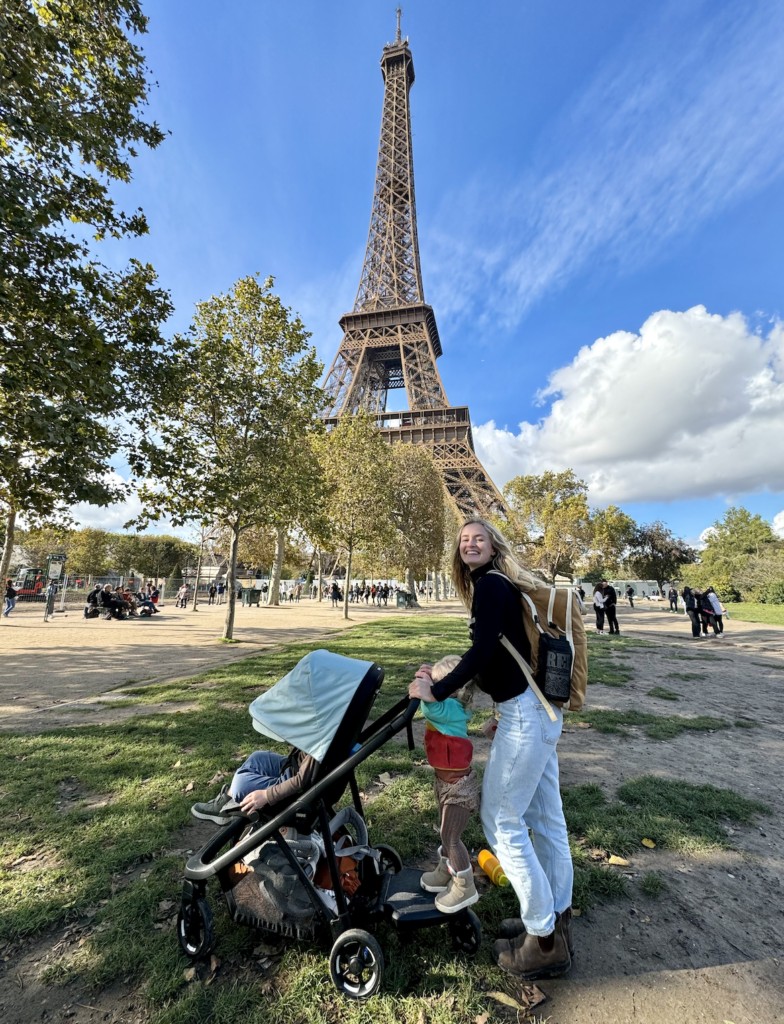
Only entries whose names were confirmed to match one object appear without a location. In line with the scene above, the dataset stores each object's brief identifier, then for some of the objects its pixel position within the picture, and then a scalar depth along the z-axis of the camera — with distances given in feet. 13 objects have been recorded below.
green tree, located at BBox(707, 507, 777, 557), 152.35
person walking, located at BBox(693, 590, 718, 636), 51.83
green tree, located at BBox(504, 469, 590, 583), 120.98
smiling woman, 6.48
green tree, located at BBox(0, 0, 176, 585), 20.22
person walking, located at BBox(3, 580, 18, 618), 66.33
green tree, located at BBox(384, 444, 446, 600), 111.24
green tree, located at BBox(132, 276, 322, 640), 35.94
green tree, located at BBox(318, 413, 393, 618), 73.26
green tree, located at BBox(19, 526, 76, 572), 141.55
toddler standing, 6.76
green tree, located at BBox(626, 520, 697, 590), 177.68
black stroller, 6.57
